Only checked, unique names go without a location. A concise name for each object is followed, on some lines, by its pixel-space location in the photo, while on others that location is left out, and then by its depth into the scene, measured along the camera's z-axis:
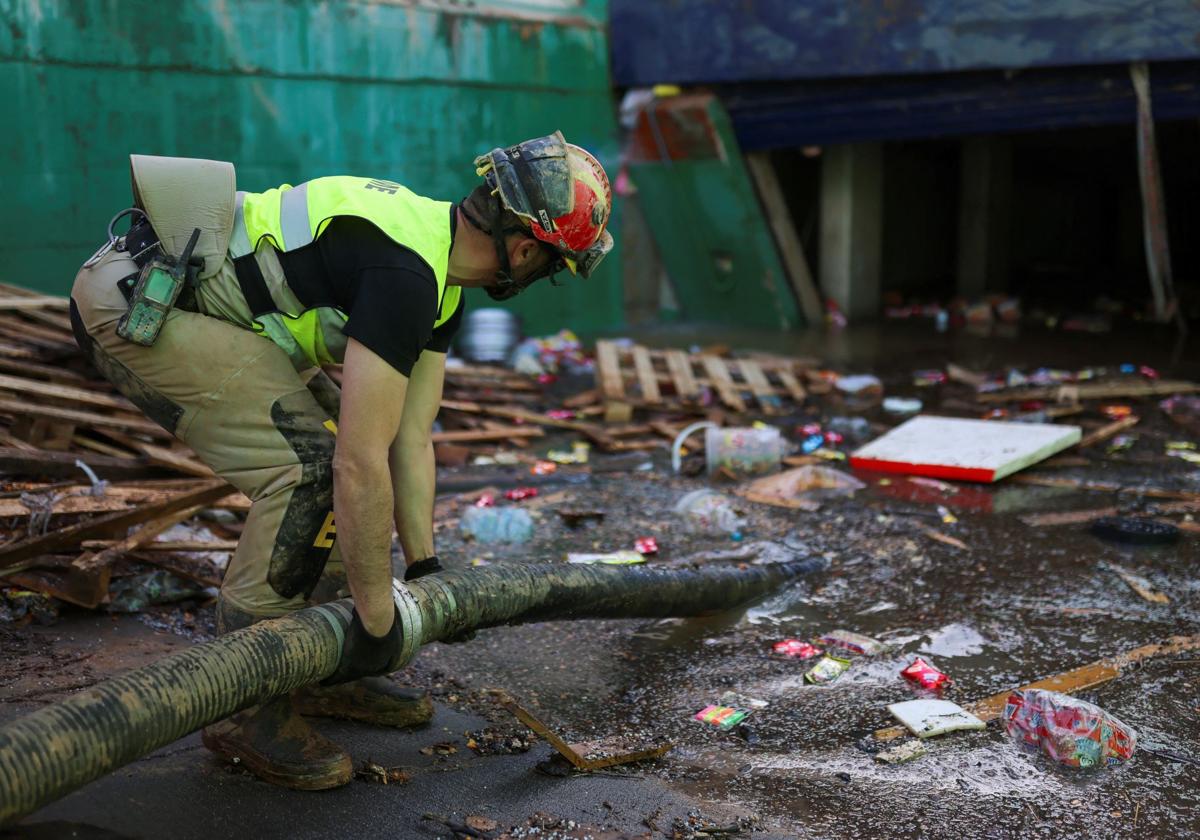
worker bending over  2.78
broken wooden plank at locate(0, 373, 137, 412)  4.62
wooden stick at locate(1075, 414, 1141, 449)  6.70
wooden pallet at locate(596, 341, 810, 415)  7.90
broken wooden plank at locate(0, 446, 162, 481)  4.22
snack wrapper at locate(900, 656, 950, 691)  3.64
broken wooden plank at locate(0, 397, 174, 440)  4.50
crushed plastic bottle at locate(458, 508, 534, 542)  5.17
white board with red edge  5.97
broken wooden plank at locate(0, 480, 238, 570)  3.66
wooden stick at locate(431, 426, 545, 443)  6.61
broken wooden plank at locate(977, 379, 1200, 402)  7.78
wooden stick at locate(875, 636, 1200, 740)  3.40
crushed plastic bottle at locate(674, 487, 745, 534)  5.33
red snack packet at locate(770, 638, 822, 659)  3.91
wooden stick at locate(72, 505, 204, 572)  3.71
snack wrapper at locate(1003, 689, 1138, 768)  3.12
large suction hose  2.21
